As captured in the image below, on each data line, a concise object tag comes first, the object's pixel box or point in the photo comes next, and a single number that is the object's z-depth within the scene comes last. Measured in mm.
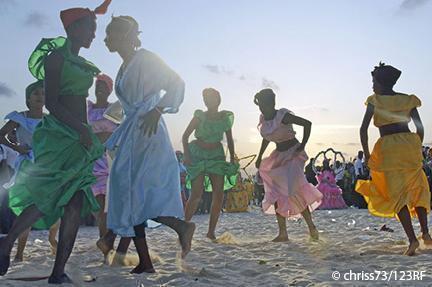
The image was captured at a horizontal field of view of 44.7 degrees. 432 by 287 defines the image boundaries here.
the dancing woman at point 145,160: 3873
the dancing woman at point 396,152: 5059
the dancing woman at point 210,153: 6508
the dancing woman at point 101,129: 5348
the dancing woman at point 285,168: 6340
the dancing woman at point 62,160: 3586
